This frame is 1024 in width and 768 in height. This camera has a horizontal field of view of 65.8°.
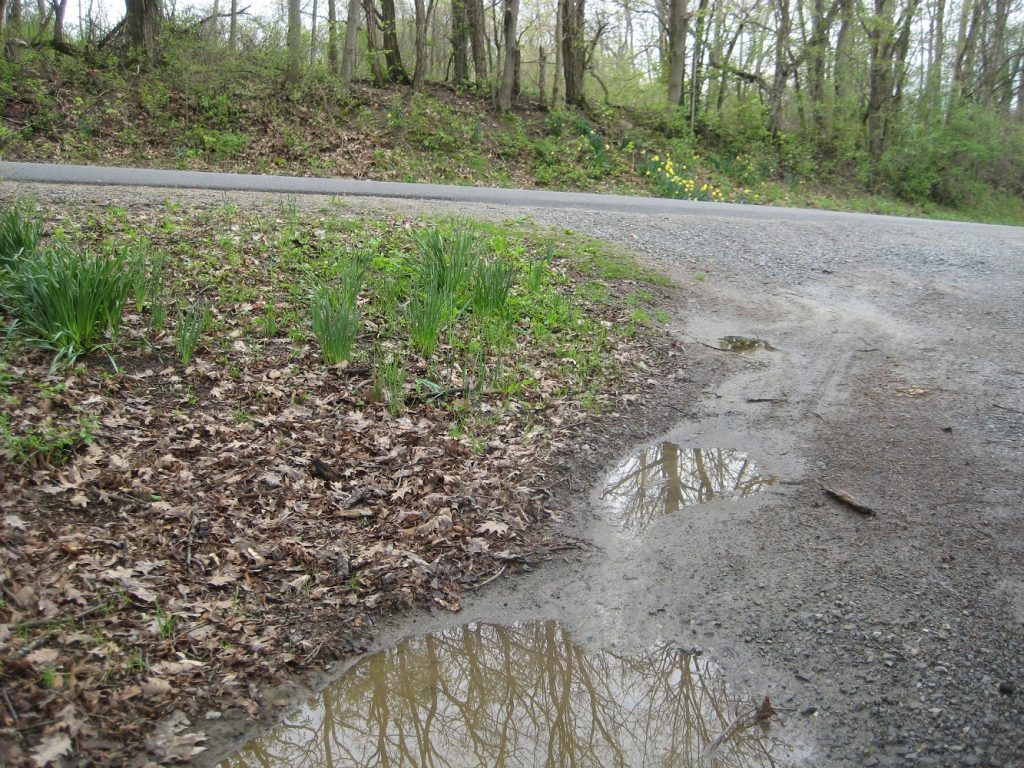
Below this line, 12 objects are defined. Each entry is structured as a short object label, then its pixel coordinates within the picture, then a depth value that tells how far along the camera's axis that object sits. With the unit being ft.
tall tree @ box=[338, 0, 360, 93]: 53.78
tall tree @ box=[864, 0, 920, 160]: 73.72
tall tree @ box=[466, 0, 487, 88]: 65.16
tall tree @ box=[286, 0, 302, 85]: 52.90
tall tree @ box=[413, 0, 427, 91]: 60.80
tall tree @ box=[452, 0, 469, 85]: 66.54
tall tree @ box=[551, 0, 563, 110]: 66.23
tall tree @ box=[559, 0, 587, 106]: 66.90
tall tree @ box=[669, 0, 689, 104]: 68.33
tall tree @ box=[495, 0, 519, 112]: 62.28
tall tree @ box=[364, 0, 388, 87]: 63.10
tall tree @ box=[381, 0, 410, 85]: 64.08
